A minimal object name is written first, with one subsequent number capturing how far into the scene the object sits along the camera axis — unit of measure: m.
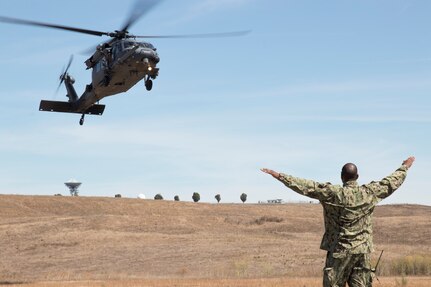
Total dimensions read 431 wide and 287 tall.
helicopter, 33.31
